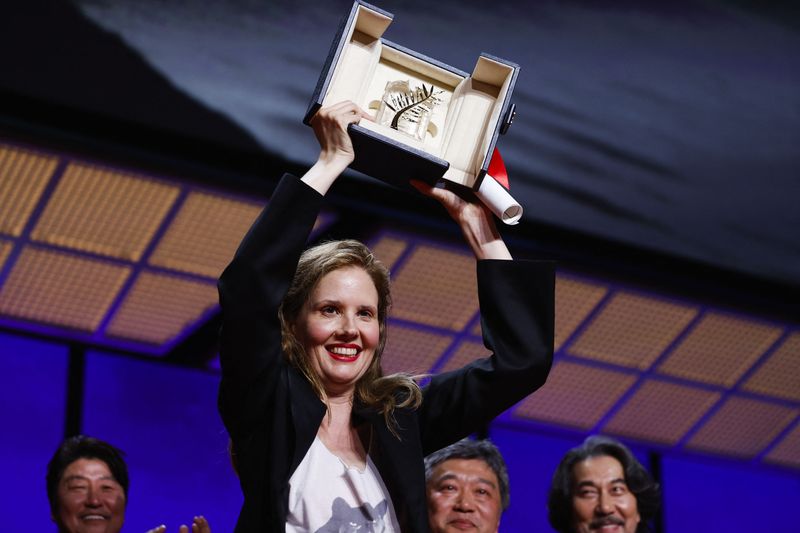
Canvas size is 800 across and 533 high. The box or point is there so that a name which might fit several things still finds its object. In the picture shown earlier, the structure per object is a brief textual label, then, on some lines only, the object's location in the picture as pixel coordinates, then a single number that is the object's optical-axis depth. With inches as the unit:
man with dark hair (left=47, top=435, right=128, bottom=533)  249.1
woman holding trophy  142.8
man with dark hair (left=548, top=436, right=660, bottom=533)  249.3
